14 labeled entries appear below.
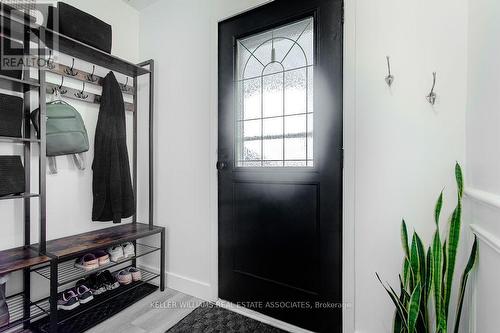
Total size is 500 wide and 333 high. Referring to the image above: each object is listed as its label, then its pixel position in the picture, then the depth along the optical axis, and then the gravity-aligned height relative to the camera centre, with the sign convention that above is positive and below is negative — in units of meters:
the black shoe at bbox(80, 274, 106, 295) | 1.85 -0.93
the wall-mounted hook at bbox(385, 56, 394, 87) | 1.29 +0.47
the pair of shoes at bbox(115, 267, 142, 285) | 2.04 -0.95
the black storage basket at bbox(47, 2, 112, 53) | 1.58 +0.95
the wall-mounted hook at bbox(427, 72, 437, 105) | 1.19 +0.34
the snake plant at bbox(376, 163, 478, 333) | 1.00 -0.49
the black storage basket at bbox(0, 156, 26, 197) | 1.35 -0.07
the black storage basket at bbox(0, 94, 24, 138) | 1.36 +0.28
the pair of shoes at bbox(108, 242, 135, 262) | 1.87 -0.69
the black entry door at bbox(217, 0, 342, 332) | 1.44 +0.02
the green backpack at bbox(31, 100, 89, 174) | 1.62 +0.23
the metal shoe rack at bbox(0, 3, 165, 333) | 1.38 -0.54
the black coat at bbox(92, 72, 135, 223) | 1.85 +0.00
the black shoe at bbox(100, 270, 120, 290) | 1.94 -0.94
